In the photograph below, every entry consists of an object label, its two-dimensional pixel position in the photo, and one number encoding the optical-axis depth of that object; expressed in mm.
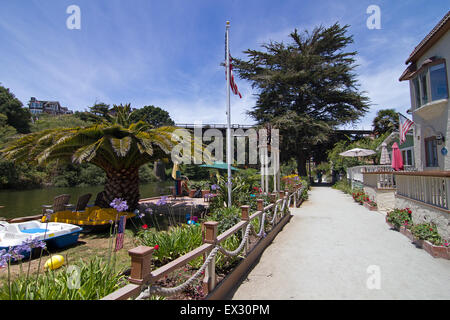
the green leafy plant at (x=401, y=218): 7233
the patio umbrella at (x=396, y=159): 10367
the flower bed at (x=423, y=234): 5168
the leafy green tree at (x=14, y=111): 37938
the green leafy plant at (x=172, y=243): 4621
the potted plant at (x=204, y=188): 15292
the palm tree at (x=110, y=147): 7883
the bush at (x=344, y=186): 17480
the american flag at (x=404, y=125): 12516
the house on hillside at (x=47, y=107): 115500
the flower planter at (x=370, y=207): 10984
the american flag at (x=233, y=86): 8386
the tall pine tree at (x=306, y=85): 25812
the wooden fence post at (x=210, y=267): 3465
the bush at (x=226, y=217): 5724
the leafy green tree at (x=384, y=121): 31228
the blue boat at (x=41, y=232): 5839
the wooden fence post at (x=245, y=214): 5245
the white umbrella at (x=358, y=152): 19019
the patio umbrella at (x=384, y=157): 14171
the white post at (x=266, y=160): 10839
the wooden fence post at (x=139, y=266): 2343
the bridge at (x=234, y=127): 32037
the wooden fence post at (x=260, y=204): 6469
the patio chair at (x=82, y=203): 9922
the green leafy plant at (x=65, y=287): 2504
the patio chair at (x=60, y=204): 9250
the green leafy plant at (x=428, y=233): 5445
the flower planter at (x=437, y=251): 5086
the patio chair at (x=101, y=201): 9888
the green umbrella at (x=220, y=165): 16683
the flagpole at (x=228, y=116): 8339
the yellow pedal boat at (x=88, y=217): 7910
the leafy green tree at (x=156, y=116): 66688
